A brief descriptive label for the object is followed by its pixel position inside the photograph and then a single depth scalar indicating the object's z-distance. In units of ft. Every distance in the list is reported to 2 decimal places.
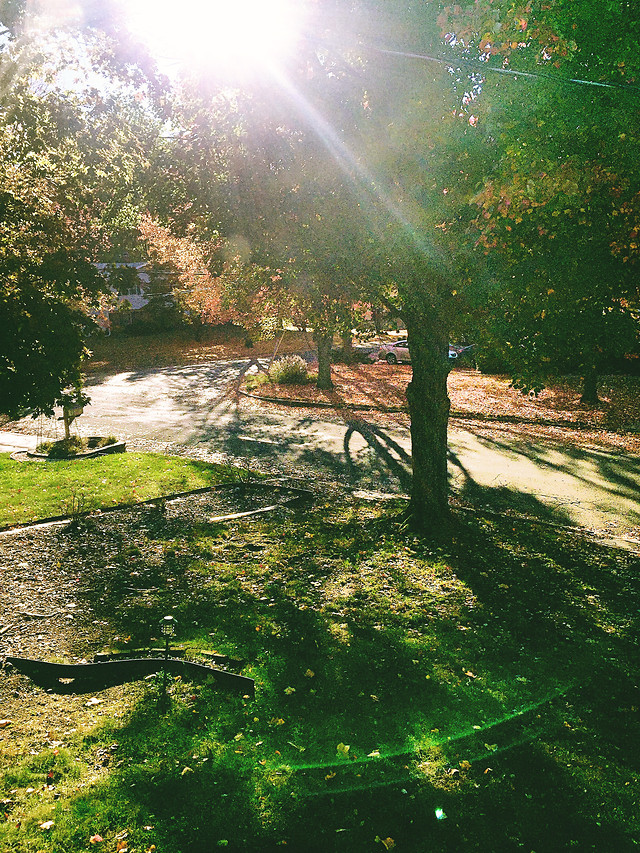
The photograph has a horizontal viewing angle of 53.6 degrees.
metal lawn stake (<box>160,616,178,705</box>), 16.76
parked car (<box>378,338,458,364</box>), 125.05
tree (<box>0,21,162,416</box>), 24.67
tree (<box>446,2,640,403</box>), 19.52
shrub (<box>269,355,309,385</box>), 92.99
